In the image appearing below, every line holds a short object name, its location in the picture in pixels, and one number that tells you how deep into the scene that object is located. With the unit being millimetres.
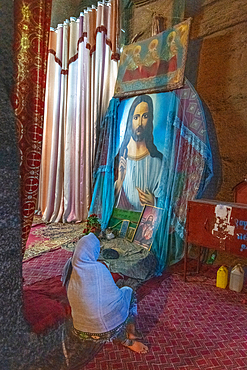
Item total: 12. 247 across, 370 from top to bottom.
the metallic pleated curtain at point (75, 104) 4746
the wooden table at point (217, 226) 2490
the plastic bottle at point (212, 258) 3336
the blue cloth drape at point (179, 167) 3244
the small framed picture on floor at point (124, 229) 3928
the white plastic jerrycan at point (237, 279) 2748
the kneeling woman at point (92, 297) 1600
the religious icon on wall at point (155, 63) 3473
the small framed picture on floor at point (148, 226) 3430
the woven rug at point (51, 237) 3670
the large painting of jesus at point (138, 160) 3715
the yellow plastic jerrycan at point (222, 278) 2807
